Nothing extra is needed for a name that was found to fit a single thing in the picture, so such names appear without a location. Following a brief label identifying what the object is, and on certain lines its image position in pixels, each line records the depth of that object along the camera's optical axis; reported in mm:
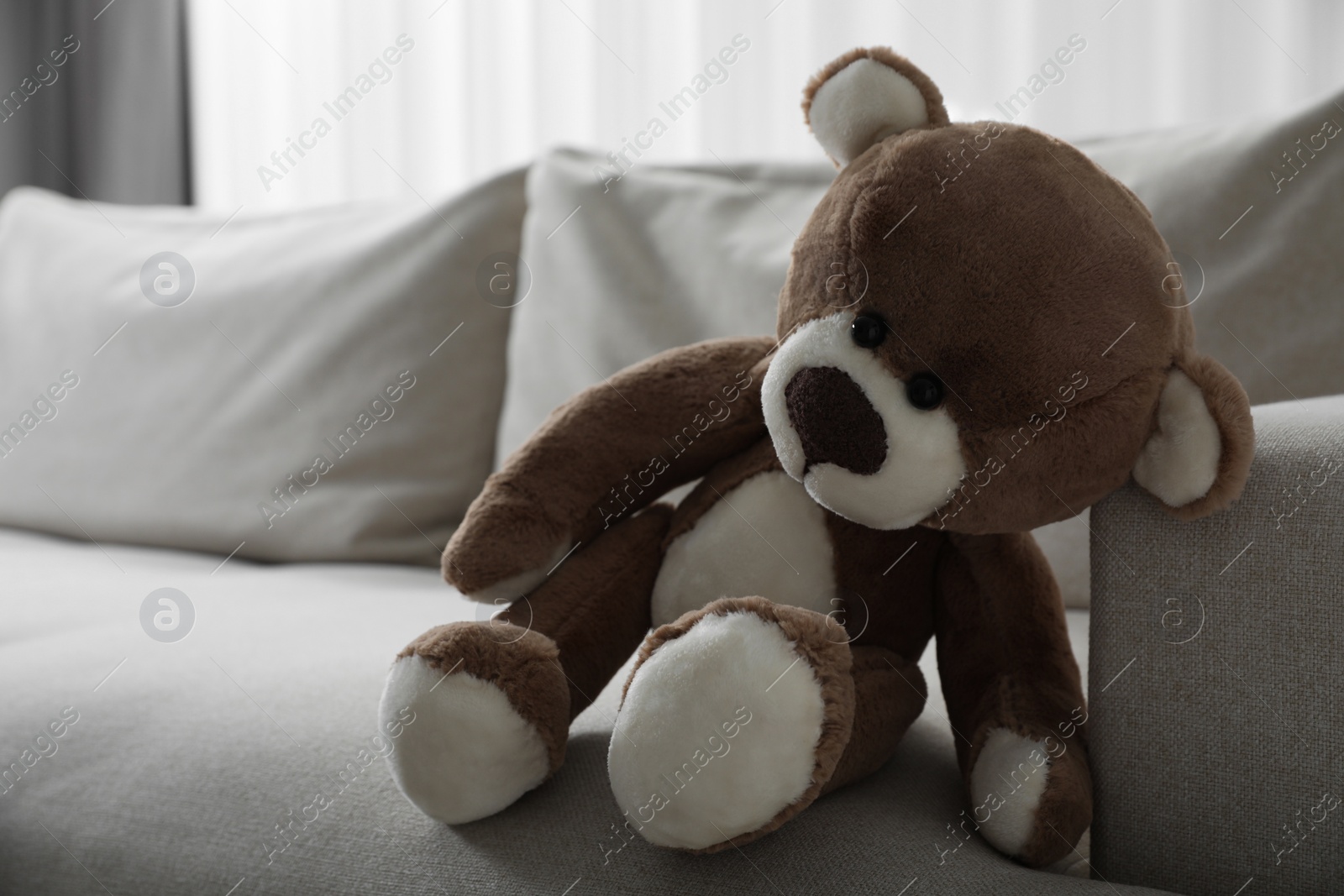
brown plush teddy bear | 472
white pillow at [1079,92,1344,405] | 870
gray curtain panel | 2312
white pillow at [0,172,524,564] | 1236
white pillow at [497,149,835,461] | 1094
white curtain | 1648
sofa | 513
